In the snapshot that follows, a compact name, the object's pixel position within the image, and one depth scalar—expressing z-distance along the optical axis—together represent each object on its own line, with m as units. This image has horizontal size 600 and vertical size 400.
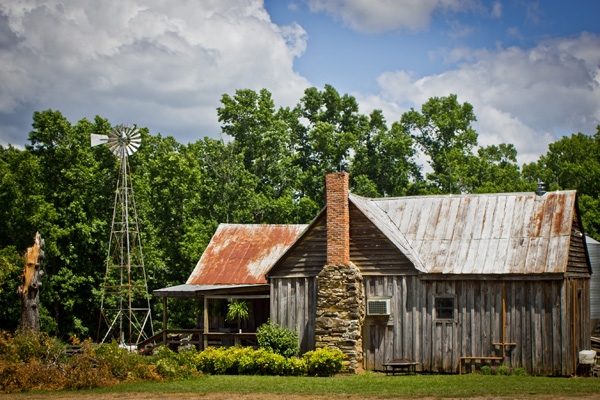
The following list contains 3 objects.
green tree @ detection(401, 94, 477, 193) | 57.86
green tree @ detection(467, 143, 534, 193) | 53.31
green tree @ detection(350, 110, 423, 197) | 55.09
